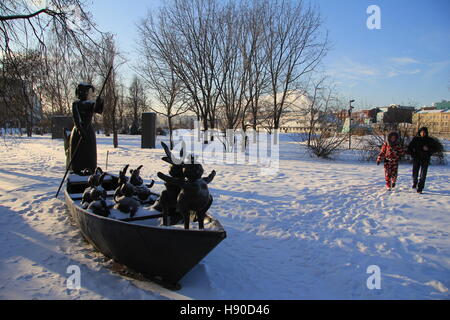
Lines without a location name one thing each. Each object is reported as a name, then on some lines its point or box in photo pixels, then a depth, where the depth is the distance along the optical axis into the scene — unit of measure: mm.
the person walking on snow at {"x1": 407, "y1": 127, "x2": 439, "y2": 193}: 7438
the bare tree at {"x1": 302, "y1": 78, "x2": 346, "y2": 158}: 14594
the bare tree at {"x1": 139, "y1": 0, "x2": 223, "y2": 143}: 16406
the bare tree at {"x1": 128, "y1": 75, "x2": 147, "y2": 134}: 35478
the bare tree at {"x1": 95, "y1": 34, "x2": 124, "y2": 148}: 18594
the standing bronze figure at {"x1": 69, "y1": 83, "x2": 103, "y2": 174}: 5895
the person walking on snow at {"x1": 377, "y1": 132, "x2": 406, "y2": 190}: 7781
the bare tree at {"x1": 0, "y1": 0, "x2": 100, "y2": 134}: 5836
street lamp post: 14906
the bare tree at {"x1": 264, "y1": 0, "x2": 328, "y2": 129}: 16516
